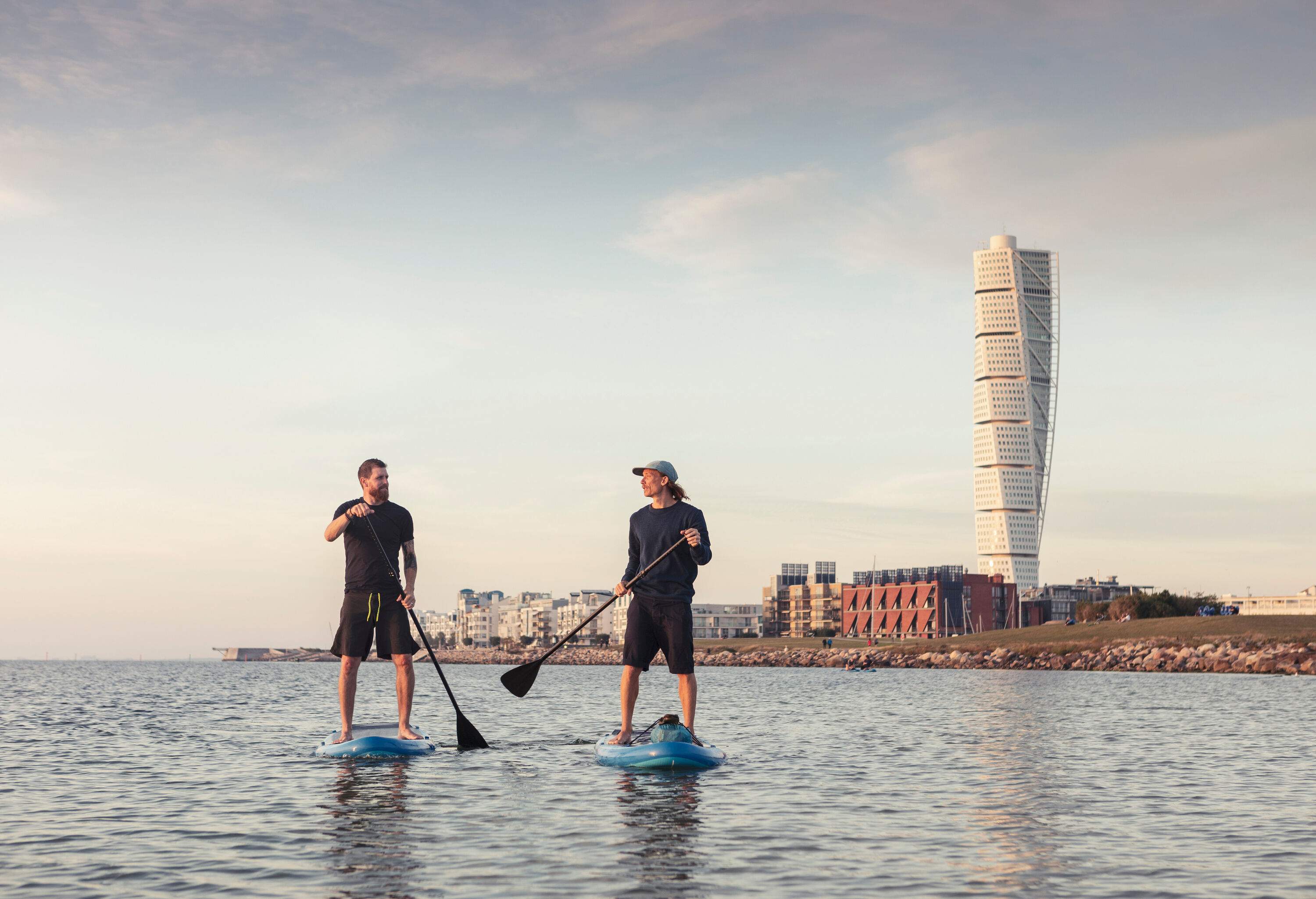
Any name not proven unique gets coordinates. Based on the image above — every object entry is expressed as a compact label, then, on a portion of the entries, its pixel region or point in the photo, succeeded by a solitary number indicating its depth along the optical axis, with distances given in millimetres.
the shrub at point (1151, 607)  131000
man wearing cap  13039
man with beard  13227
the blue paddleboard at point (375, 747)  13961
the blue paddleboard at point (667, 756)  13070
